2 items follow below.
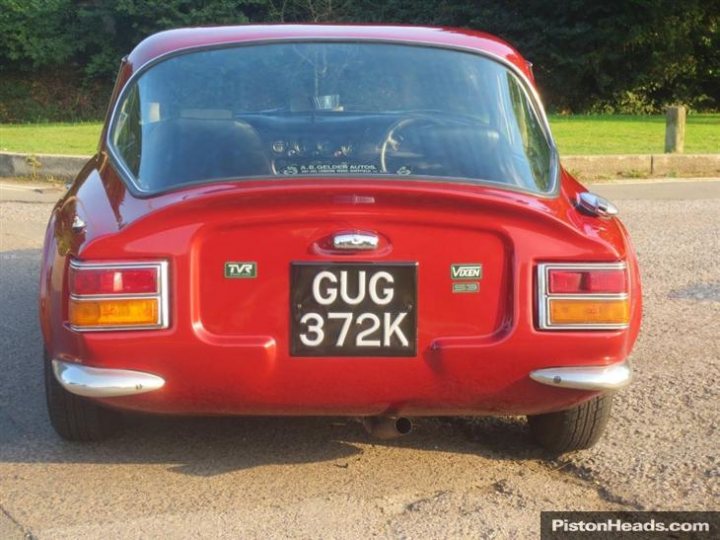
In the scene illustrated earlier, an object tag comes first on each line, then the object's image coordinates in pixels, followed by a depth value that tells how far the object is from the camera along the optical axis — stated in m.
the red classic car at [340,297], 3.45
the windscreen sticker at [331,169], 3.68
